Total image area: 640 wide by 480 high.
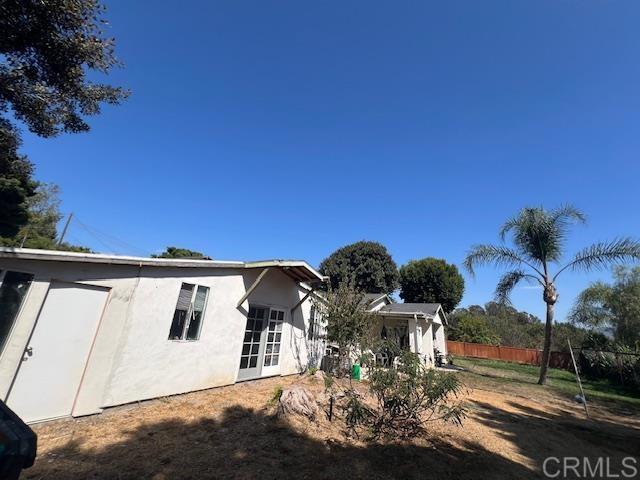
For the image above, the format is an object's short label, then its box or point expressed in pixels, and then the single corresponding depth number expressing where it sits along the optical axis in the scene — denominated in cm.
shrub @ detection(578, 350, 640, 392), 1513
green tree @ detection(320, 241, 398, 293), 3023
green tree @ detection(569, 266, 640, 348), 1953
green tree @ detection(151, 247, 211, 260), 2733
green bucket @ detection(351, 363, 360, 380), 1186
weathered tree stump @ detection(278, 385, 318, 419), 650
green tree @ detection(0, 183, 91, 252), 2792
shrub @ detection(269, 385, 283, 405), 709
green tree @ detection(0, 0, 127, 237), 597
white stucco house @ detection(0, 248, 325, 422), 506
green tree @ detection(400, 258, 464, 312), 2942
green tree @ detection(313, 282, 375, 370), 1137
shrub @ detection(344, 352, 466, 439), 552
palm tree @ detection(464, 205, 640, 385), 1366
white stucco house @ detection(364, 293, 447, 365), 1689
